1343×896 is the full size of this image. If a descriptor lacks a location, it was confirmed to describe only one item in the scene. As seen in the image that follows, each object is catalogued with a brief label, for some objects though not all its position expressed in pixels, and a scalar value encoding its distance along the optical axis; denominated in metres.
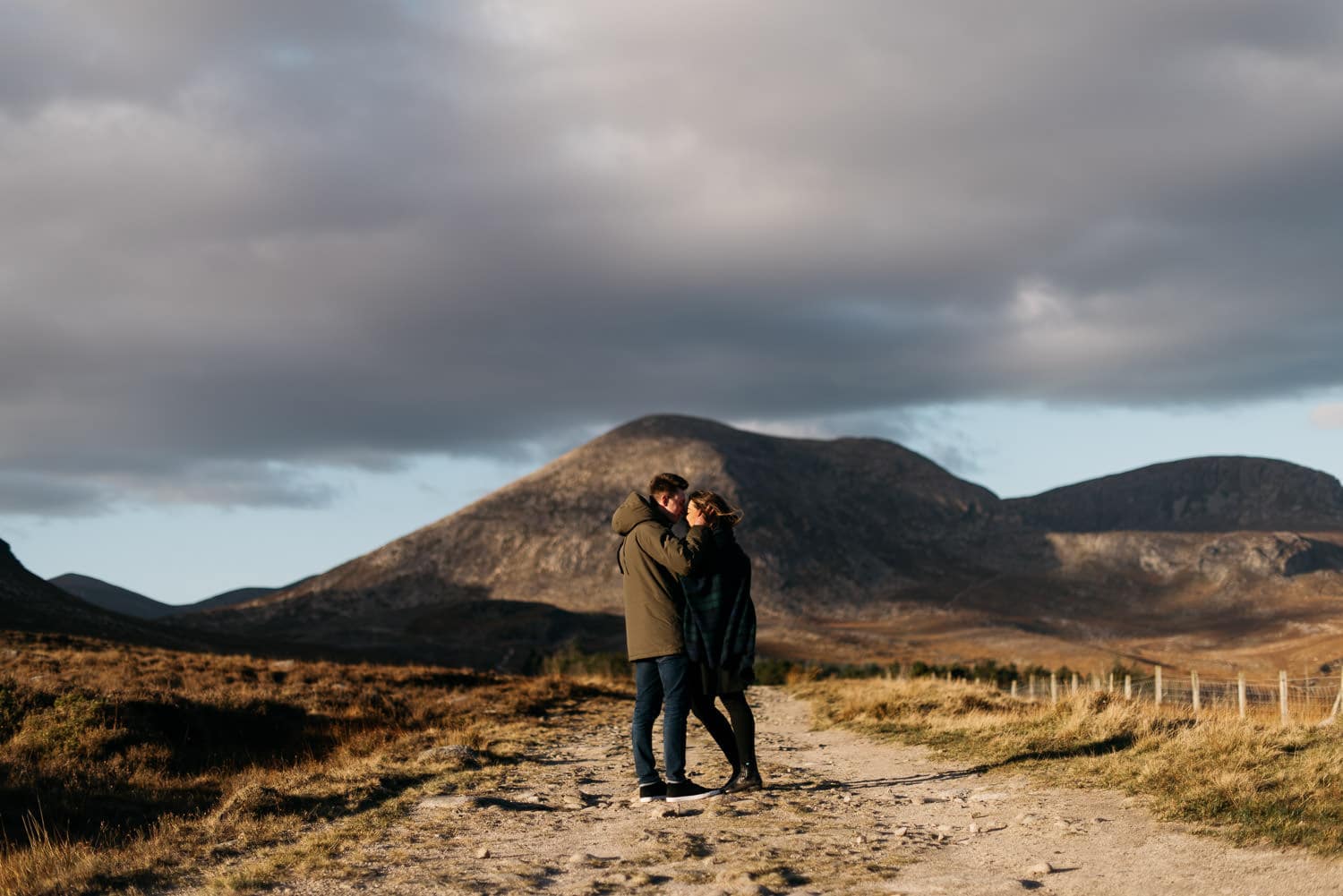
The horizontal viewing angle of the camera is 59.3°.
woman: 9.49
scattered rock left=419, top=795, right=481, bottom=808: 9.62
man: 9.33
